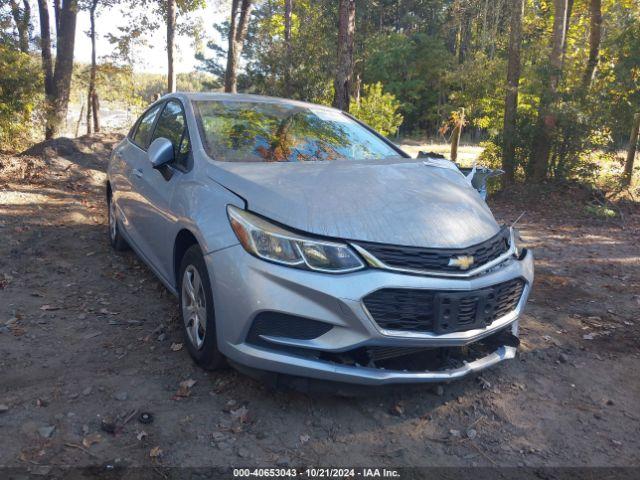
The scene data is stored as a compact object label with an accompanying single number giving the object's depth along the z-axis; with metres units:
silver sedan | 2.85
